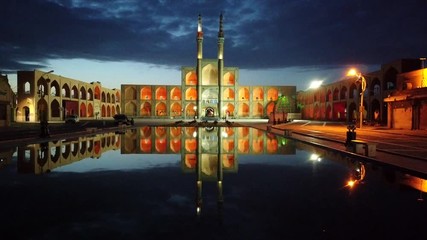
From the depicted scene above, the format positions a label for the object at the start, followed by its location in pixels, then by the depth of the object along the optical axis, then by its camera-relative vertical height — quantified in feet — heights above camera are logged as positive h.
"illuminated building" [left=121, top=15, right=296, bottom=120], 221.66 +11.60
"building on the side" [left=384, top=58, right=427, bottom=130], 90.43 +2.78
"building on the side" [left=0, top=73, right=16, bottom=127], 98.66 +3.52
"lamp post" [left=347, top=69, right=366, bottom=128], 83.61 +9.73
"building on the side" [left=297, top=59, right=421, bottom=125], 125.59 +8.00
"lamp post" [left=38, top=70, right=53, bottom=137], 61.31 -2.06
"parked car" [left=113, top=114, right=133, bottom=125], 123.60 -2.03
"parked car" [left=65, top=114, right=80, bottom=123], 142.51 -2.23
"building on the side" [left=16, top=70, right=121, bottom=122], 151.53 +8.02
